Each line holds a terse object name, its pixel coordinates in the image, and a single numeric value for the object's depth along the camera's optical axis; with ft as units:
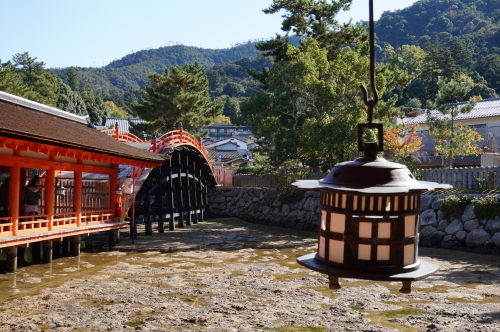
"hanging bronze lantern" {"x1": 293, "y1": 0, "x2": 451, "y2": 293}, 9.76
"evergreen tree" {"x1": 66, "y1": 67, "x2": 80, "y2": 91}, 245.22
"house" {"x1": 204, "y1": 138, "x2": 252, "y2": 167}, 172.14
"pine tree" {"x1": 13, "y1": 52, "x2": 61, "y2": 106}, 156.76
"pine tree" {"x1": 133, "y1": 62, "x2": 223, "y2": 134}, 111.75
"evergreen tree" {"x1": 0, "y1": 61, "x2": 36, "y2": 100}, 108.17
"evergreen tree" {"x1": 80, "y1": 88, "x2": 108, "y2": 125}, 208.85
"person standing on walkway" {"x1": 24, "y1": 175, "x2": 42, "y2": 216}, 47.91
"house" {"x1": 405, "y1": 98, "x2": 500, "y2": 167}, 103.19
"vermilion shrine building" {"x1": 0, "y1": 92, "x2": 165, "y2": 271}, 39.77
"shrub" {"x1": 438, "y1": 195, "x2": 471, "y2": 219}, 60.49
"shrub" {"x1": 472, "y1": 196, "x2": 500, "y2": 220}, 56.13
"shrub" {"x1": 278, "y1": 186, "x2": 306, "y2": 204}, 86.94
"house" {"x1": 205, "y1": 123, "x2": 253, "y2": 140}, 305.94
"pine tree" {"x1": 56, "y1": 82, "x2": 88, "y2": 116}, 175.77
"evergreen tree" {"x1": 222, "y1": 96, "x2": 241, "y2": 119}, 294.11
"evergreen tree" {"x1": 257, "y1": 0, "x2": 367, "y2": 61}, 87.25
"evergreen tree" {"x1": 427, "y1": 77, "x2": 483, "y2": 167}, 76.23
